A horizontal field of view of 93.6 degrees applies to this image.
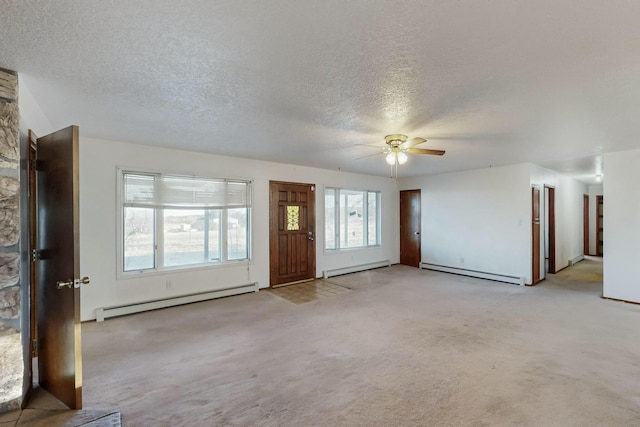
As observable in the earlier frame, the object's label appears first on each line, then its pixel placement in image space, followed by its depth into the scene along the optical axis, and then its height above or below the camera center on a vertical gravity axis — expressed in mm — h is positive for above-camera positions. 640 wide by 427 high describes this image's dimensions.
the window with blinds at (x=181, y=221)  4230 -106
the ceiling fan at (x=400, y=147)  3493 +795
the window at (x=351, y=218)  6738 -133
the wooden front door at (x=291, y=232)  5676 -380
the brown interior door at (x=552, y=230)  6742 -423
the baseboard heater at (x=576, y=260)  7676 -1298
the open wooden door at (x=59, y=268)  2057 -387
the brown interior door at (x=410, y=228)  7645 -403
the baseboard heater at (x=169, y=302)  3910 -1281
